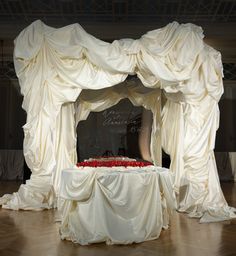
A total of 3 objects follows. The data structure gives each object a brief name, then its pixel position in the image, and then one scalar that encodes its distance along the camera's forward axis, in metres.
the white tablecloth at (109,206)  3.59
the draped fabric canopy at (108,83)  5.31
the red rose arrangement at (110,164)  4.05
